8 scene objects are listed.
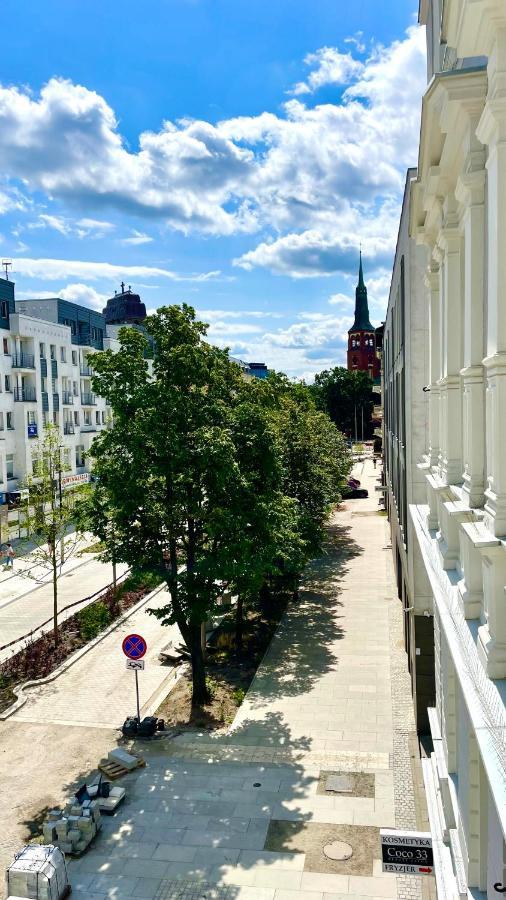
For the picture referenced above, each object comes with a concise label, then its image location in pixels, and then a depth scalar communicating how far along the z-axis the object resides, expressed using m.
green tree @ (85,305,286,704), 16.06
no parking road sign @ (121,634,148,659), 16.19
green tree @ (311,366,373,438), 108.94
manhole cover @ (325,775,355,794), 13.81
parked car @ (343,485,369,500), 60.69
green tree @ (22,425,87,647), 23.61
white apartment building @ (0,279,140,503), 41.12
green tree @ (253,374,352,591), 24.95
